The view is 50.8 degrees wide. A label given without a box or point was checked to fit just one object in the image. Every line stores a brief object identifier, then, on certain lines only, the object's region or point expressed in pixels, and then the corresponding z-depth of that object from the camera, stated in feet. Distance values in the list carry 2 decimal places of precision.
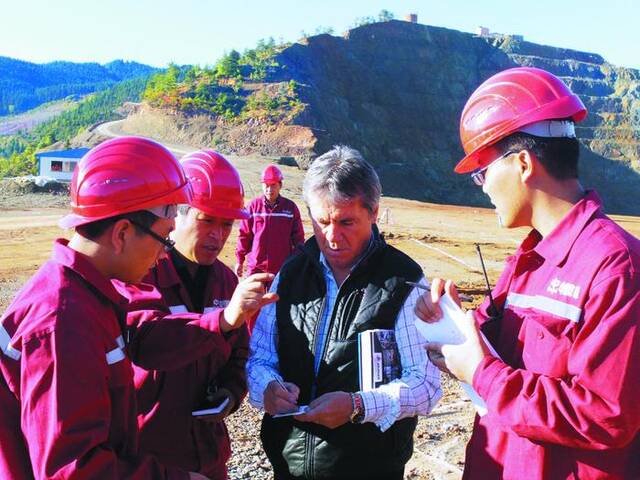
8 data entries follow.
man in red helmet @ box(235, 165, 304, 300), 29.40
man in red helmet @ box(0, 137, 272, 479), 5.81
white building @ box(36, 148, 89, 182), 114.83
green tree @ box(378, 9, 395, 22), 211.20
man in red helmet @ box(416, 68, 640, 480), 5.86
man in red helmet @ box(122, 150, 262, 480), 9.09
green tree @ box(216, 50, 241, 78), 165.58
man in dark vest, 8.42
